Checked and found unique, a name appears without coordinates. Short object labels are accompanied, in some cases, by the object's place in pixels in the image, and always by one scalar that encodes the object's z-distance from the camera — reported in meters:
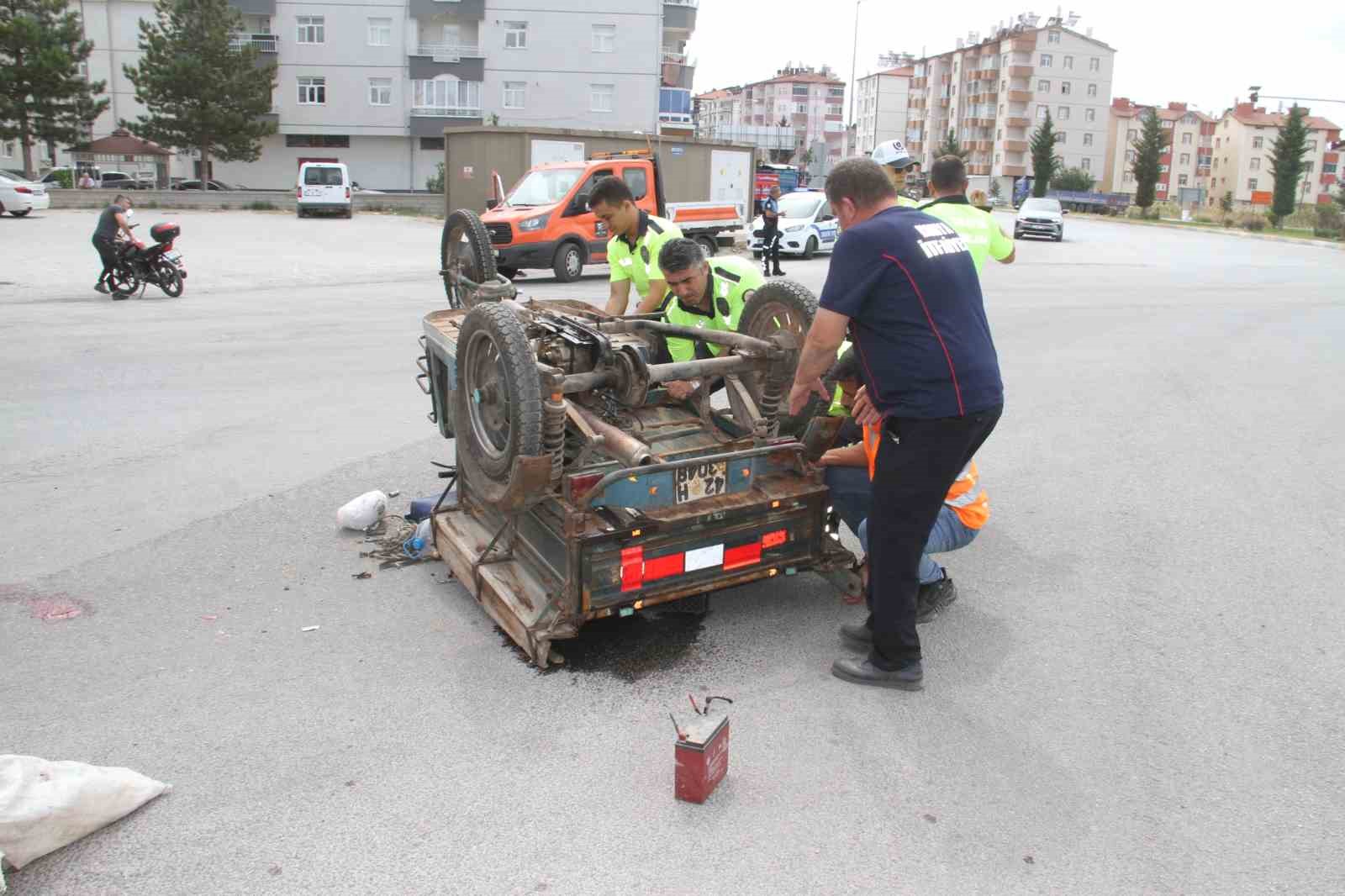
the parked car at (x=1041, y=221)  33.72
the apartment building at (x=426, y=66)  55.66
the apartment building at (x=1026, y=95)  104.50
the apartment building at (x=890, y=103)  124.44
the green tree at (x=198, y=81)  47.97
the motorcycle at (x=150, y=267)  15.36
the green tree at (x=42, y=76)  42.66
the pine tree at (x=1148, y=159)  71.94
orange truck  18.12
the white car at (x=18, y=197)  30.58
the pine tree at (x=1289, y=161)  61.62
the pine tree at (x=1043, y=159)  82.31
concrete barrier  36.69
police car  24.28
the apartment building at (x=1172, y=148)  115.00
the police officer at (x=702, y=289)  5.50
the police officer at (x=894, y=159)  6.93
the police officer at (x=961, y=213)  6.18
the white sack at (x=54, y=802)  2.83
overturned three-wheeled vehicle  4.09
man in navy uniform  3.71
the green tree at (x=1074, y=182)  79.75
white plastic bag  5.65
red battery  3.19
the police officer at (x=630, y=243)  6.19
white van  35.03
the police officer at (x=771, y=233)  21.38
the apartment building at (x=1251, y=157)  113.31
